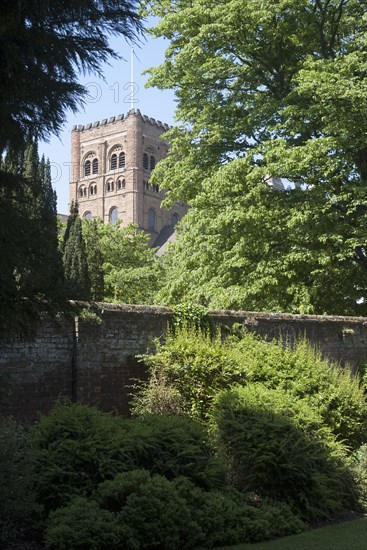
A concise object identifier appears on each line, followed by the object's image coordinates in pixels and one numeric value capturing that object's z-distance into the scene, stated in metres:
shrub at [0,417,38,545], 7.40
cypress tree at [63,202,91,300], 35.19
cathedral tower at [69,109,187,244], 98.12
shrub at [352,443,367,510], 10.20
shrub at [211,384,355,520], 9.45
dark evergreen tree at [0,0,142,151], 6.52
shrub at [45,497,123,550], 7.00
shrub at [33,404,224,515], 8.05
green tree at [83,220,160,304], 41.62
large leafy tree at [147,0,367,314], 20.66
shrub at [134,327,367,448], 12.05
